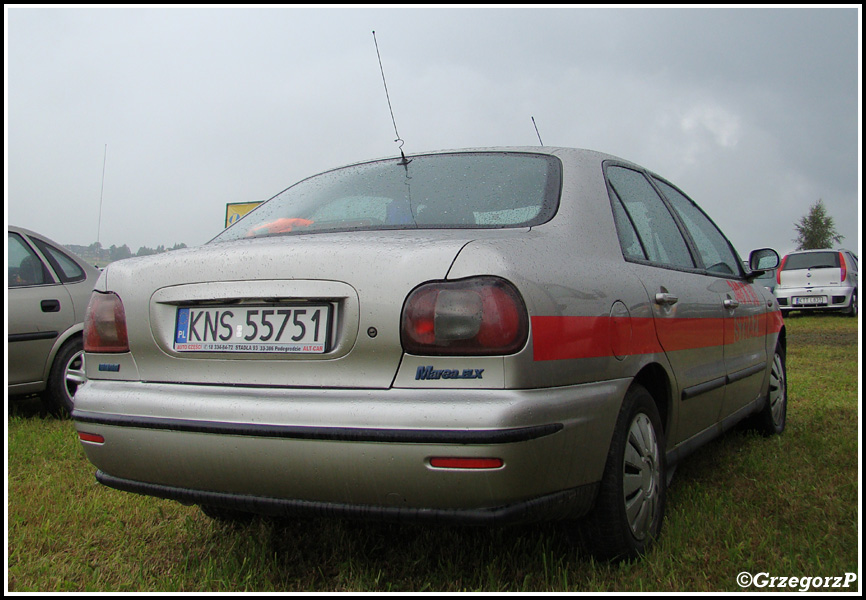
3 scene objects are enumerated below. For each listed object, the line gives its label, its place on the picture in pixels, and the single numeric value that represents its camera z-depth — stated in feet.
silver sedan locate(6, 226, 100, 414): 17.10
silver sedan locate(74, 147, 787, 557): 6.24
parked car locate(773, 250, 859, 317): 53.06
